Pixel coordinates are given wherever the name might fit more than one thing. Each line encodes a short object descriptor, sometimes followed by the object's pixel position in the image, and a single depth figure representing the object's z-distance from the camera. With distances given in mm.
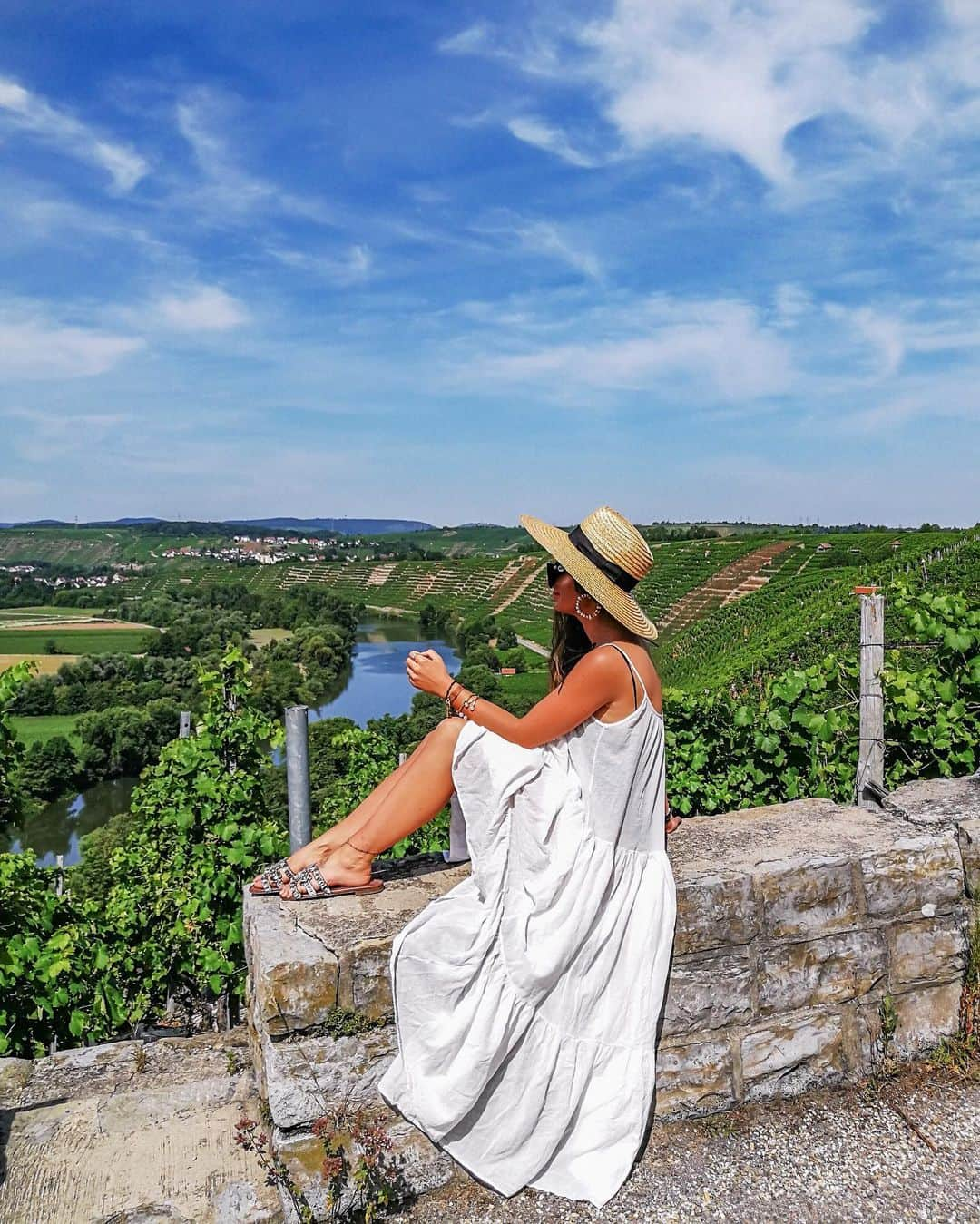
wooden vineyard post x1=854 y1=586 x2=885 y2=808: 3178
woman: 2018
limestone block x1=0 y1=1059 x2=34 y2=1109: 2359
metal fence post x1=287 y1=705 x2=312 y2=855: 2516
